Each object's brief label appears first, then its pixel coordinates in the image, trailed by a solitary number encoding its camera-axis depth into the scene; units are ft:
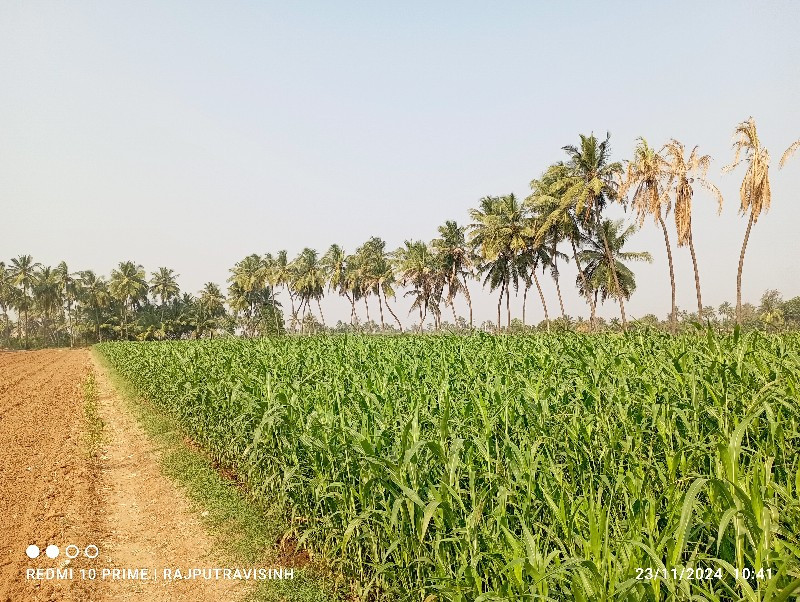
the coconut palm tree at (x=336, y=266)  256.73
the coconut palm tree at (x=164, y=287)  340.80
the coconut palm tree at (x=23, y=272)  300.40
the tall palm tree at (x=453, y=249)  206.69
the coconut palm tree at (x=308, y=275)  272.72
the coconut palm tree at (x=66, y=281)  316.81
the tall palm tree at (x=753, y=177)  109.70
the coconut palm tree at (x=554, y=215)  140.05
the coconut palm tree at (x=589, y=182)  133.39
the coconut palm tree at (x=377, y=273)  249.75
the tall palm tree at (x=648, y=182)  121.19
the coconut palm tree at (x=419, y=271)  219.00
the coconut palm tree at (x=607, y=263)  158.92
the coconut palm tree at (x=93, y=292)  320.91
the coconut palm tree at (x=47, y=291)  310.24
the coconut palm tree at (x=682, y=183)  118.62
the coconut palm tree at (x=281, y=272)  283.18
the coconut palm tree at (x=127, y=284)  296.92
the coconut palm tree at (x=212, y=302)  340.39
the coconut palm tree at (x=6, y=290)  310.72
